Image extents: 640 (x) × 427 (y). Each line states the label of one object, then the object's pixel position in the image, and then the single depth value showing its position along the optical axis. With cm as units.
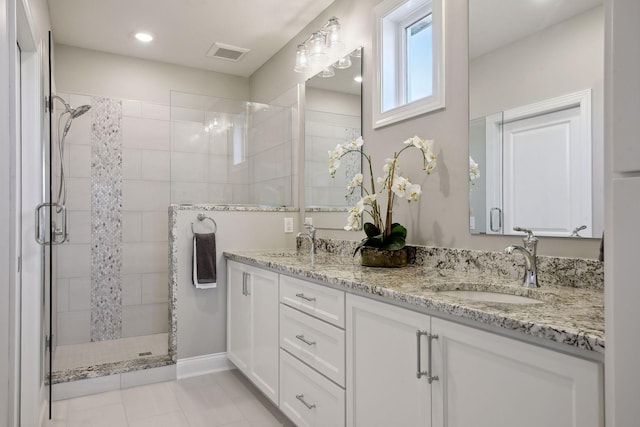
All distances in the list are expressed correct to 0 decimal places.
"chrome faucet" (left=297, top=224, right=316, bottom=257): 263
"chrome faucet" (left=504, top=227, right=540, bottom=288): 144
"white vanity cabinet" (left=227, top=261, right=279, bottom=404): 221
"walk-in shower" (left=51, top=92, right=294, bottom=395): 308
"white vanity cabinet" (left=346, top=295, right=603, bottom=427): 87
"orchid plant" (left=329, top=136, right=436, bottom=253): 193
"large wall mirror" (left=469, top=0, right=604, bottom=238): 140
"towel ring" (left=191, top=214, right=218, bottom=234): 288
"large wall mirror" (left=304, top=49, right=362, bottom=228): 263
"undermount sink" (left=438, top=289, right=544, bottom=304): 140
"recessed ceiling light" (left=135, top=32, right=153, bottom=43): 329
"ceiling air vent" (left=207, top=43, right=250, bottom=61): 352
